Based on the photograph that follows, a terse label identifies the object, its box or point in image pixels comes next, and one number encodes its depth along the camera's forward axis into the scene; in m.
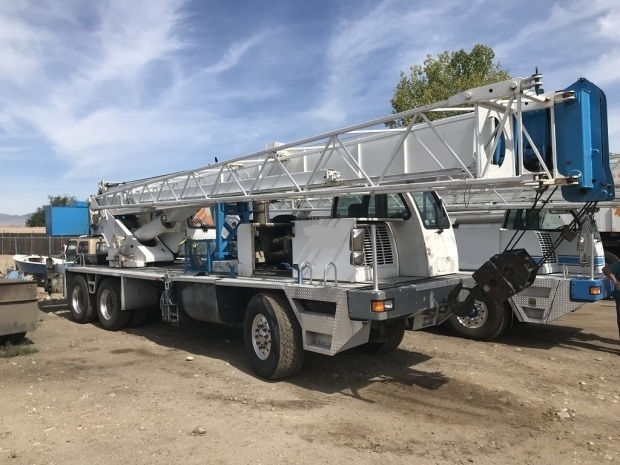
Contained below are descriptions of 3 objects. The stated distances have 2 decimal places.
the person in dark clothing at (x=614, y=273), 7.74
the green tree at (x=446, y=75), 22.05
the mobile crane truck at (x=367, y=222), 4.96
